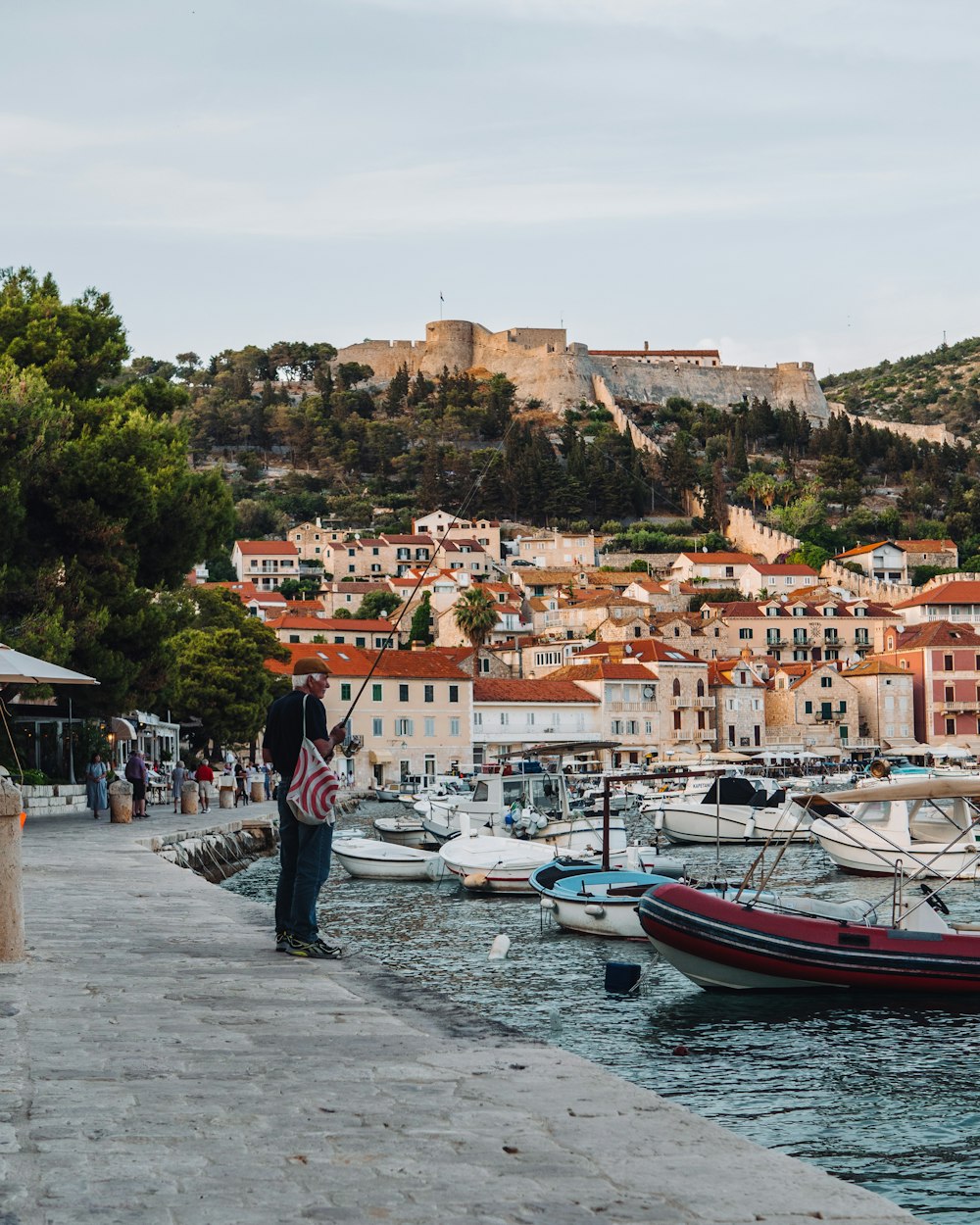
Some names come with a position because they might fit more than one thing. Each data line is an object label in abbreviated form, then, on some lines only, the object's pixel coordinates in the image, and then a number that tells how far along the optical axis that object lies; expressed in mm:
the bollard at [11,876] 8734
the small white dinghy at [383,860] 29875
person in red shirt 39219
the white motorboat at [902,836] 29125
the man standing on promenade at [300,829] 9438
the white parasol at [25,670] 17953
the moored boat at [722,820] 42969
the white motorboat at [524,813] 33281
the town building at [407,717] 81250
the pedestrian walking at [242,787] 49009
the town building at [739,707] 93500
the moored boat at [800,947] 13750
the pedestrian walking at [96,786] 31391
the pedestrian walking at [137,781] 32000
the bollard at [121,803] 28016
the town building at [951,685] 95375
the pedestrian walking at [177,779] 37906
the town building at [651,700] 88875
